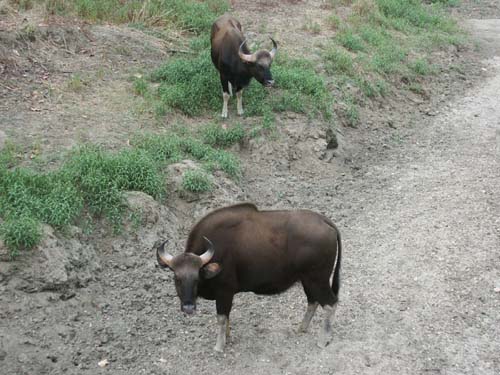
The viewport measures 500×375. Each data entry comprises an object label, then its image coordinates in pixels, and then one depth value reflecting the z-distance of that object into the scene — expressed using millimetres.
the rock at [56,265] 13633
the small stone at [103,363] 12898
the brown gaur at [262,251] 12922
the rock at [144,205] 16125
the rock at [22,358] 12445
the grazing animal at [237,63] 21766
